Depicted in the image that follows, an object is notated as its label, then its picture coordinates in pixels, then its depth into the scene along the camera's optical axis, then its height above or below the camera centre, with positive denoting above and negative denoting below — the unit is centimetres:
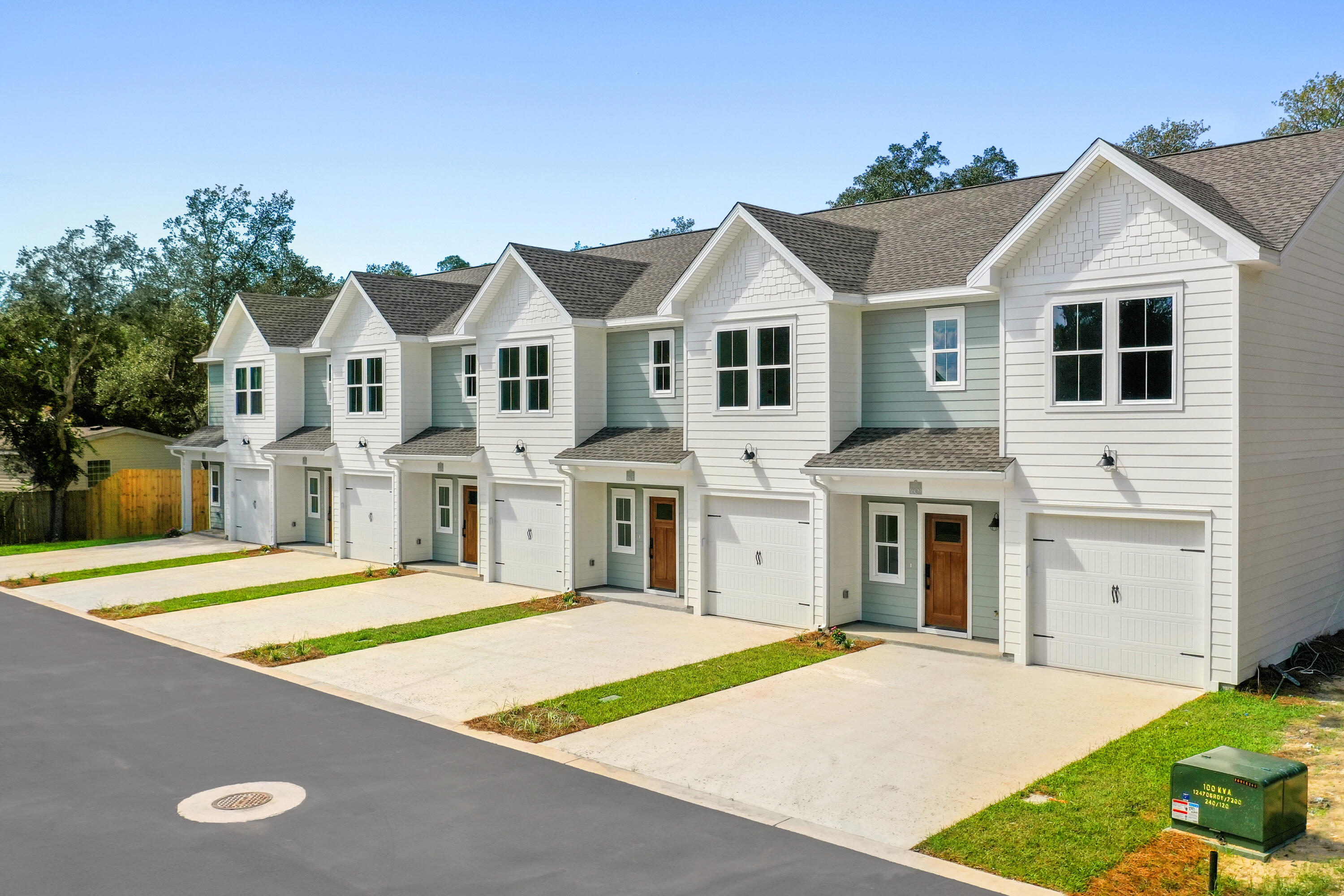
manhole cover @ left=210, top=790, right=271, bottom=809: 995 -374
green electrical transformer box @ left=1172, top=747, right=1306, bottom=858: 784 -304
